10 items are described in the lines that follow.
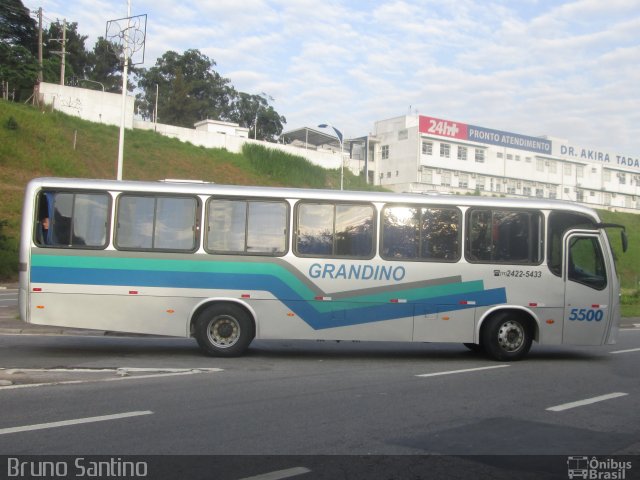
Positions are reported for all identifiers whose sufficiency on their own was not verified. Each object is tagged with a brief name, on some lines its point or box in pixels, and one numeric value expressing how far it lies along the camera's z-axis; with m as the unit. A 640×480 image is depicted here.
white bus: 11.57
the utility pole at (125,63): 21.95
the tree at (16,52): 52.88
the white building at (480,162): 76.19
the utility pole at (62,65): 54.59
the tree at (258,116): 89.75
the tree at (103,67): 77.31
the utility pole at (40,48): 53.56
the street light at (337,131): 47.75
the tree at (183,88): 80.75
